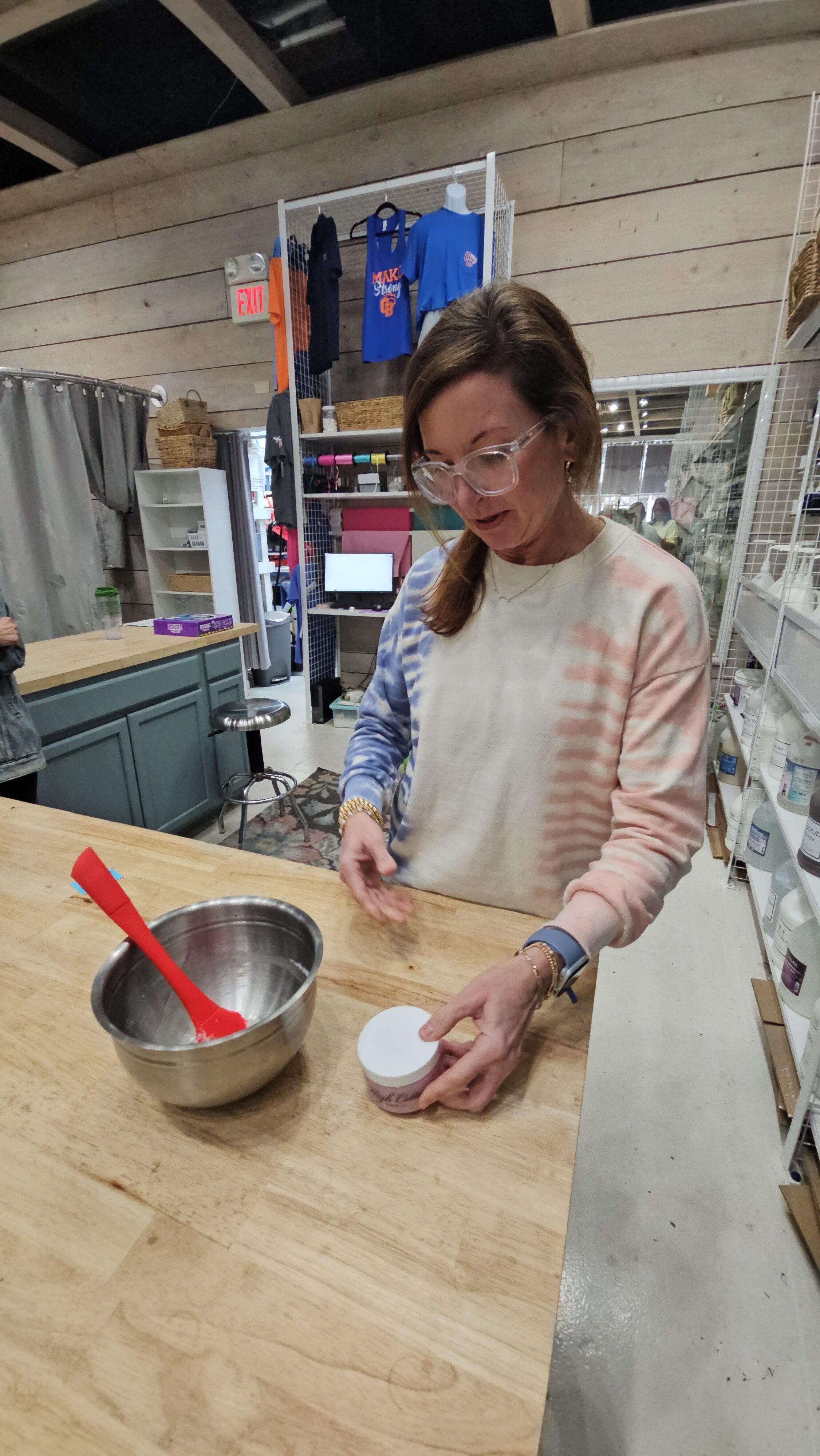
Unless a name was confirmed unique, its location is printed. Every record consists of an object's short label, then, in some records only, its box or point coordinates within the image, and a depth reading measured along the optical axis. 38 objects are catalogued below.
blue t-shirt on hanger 2.94
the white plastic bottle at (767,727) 2.19
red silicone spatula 0.58
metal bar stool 2.82
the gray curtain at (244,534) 4.50
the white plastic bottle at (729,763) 3.03
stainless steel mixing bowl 0.54
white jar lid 0.57
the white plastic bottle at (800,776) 1.80
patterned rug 2.83
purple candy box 2.98
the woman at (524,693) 0.72
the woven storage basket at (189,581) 4.66
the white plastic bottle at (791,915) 1.68
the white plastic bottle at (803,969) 1.58
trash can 5.83
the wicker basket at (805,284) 2.12
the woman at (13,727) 1.92
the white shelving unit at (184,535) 4.55
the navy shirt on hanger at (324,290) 3.29
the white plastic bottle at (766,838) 2.16
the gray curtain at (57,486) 4.00
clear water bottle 2.88
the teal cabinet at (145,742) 2.32
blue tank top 3.17
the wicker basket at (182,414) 4.14
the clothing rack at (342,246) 3.01
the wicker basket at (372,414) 3.25
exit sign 3.85
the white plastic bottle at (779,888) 1.90
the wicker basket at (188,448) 4.21
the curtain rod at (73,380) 3.85
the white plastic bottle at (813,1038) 1.28
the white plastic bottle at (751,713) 2.39
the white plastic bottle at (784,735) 2.01
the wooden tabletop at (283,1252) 0.40
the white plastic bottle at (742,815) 2.40
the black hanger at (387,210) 3.22
